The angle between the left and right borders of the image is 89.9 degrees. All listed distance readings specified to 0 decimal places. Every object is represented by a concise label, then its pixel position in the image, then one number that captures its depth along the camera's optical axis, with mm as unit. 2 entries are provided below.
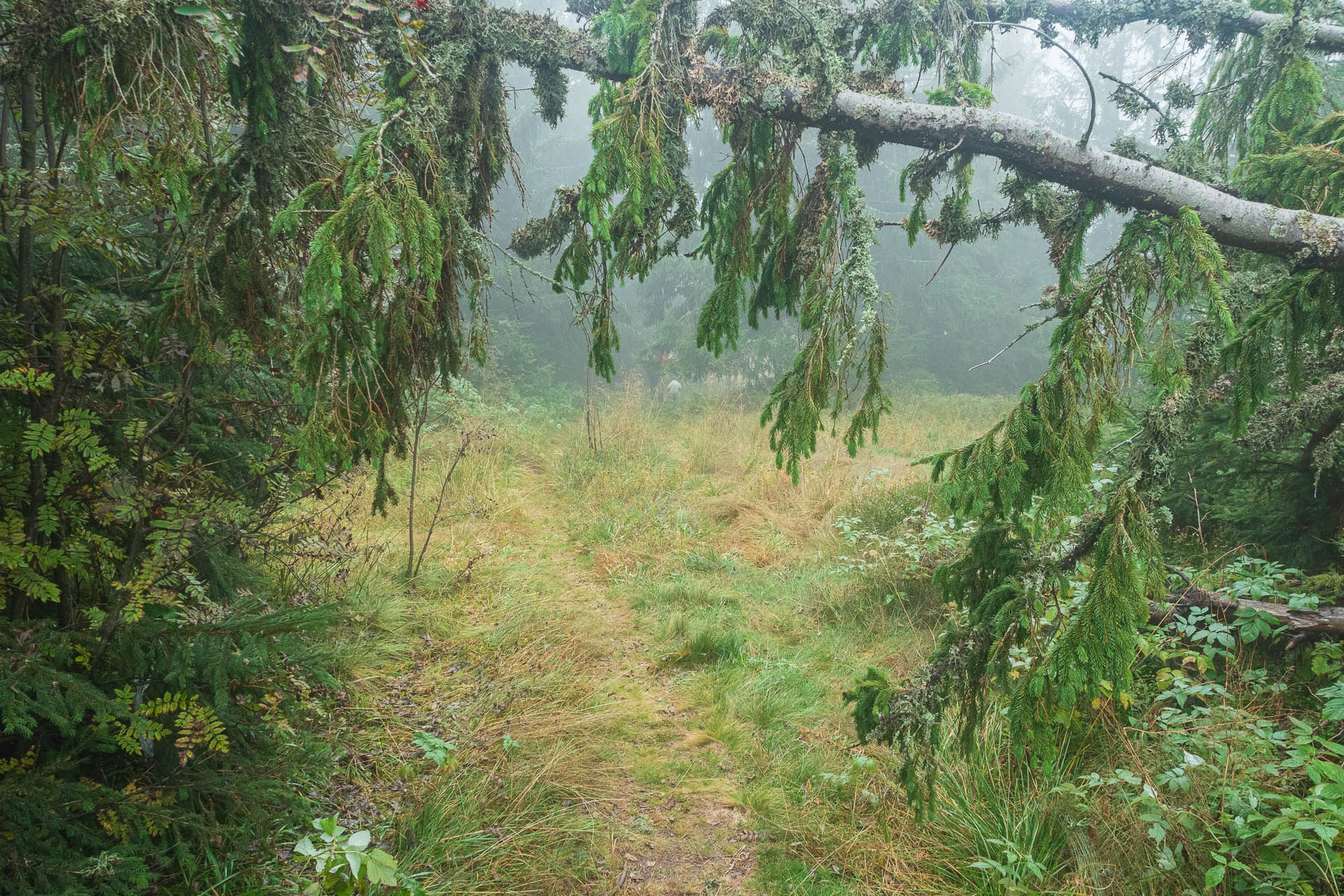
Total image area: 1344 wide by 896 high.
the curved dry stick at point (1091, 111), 2373
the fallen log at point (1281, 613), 2904
